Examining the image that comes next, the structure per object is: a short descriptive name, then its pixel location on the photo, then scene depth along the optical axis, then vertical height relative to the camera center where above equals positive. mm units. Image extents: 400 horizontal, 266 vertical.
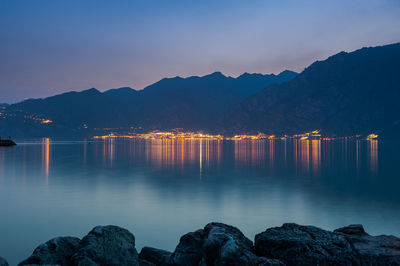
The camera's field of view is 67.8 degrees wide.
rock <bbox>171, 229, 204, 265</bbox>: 8516 -3396
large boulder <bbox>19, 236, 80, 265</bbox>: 8656 -3532
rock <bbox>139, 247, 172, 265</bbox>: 10398 -4306
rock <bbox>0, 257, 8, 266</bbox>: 8113 -3489
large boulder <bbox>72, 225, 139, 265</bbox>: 8391 -3381
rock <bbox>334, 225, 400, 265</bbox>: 8383 -3407
